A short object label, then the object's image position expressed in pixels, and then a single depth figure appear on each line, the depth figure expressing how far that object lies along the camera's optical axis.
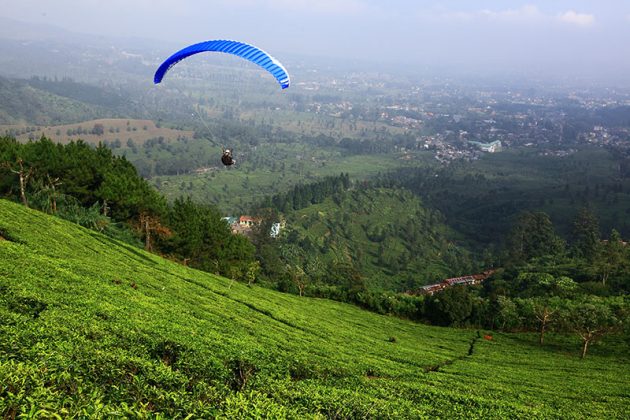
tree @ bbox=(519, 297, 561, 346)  41.34
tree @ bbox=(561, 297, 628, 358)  41.09
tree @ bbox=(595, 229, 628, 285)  66.00
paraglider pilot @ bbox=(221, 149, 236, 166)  24.31
